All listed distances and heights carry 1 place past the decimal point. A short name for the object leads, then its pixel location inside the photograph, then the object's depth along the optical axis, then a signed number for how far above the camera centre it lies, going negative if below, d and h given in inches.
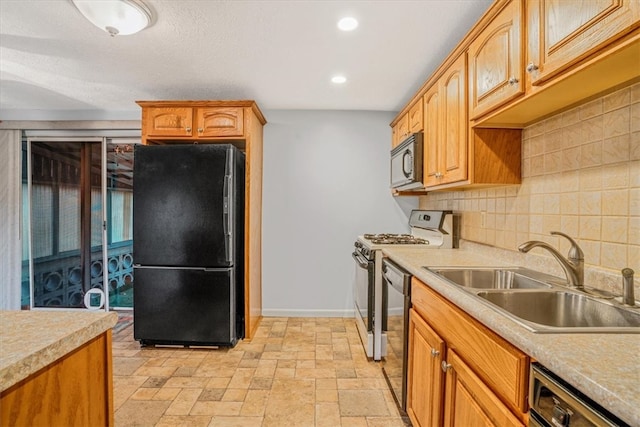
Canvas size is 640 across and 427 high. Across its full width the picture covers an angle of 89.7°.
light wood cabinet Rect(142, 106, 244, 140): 116.6 +31.8
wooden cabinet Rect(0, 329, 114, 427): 24.6 -16.0
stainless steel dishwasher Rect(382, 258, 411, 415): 71.2 -27.9
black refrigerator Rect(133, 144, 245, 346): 106.5 -11.1
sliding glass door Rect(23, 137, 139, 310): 148.4 -4.0
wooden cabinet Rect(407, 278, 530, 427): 35.3 -22.0
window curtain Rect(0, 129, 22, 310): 142.1 -4.8
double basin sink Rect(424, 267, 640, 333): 40.4 -13.7
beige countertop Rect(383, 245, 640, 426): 23.0 -12.9
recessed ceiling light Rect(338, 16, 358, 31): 74.7 +44.4
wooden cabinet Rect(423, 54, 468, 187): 75.3 +21.8
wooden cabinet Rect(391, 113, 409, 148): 118.9 +31.6
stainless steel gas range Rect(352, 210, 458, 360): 97.6 -17.3
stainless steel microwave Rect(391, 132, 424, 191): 103.3 +16.2
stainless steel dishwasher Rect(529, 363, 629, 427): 24.2 -16.3
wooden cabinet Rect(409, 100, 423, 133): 104.0 +31.2
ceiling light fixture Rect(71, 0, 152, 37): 66.1 +41.8
